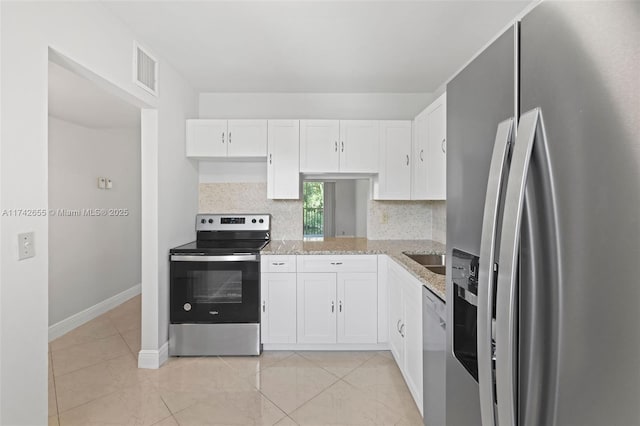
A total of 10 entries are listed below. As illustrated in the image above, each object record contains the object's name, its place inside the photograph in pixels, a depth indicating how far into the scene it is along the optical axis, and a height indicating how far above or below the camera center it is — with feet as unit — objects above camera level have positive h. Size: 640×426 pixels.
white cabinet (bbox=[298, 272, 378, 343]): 9.34 -2.77
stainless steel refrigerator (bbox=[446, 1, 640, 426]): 1.52 -0.05
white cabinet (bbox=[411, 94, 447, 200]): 7.84 +1.57
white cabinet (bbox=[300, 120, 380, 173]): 10.43 +2.12
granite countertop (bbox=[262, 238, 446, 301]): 8.60 -1.10
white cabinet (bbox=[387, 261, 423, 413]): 6.38 -2.56
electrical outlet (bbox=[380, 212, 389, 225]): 11.64 -0.28
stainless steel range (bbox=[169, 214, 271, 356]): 9.08 -2.61
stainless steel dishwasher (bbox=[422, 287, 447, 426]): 5.01 -2.45
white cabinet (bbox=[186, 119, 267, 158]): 10.43 +2.33
